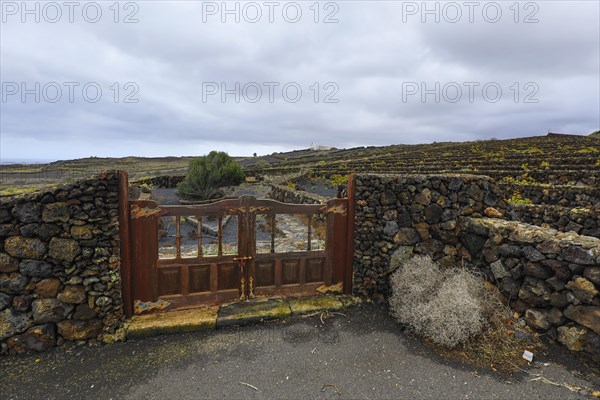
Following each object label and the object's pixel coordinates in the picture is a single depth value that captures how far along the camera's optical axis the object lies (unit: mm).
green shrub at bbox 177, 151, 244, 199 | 17047
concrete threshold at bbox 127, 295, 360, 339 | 4035
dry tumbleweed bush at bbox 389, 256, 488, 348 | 3752
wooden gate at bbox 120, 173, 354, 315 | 4125
